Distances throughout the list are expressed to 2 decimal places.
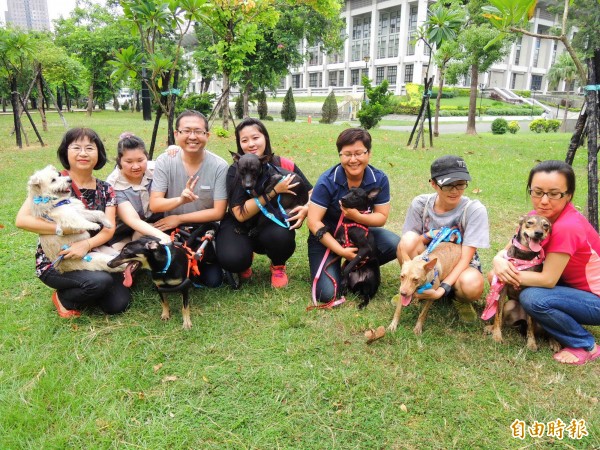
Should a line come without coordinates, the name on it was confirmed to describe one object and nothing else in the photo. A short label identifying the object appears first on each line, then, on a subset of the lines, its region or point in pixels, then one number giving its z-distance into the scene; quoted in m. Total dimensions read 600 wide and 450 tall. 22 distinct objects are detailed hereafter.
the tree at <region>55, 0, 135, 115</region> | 35.34
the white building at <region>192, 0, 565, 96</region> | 55.47
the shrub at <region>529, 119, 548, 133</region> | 25.36
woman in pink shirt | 2.86
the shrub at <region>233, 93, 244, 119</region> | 29.73
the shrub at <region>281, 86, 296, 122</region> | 29.55
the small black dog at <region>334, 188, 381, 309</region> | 3.61
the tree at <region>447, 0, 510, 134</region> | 15.53
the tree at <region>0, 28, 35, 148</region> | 11.20
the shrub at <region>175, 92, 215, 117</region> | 22.89
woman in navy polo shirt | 3.56
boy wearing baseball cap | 3.27
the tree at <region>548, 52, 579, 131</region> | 39.06
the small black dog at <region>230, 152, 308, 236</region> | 3.64
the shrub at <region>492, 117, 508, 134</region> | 21.92
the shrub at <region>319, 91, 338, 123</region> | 29.50
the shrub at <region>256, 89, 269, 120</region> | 29.02
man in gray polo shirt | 3.84
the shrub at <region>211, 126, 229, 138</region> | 13.24
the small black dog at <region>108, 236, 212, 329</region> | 3.08
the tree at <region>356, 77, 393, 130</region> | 18.52
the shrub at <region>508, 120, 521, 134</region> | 23.77
